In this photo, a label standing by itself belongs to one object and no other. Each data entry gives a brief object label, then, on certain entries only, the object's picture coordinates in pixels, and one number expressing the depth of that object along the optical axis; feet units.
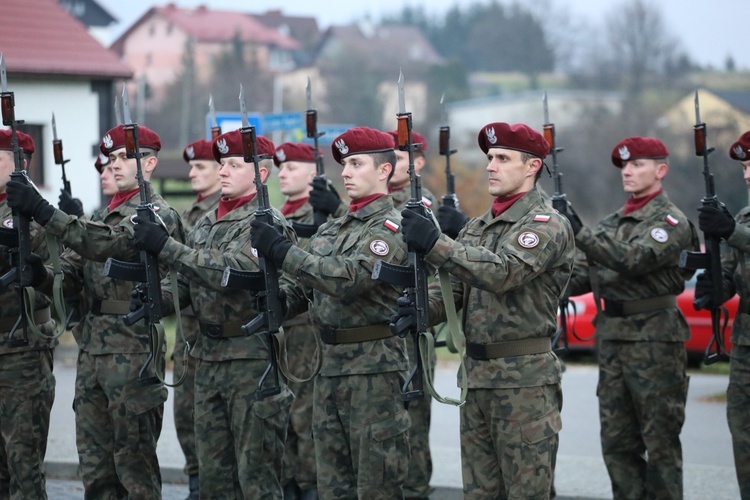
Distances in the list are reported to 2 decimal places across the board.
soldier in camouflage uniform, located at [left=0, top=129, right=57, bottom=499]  42.71
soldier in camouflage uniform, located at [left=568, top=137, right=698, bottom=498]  44.85
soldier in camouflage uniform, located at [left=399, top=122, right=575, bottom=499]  33.74
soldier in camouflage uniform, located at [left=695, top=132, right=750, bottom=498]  41.47
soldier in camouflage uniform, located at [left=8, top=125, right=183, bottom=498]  41.98
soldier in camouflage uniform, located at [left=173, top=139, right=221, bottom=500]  49.80
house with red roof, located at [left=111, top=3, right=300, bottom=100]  477.68
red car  86.34
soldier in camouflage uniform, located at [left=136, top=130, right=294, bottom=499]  39.26
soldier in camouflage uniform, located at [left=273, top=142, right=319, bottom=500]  49.85
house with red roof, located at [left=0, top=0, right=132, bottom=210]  106.11
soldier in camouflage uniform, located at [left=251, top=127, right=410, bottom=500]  37.02
